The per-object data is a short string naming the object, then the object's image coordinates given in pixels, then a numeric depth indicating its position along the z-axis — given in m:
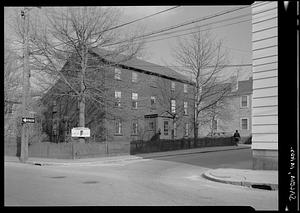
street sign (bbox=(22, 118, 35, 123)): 16.55
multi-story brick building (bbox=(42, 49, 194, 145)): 22.28
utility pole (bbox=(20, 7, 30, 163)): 16.59
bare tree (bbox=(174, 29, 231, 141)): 25.48
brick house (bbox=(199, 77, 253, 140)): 25.06
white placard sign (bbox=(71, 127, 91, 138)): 20.42
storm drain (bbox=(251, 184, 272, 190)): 8.89
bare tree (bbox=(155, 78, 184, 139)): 29.14
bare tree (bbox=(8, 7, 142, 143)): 19.09
